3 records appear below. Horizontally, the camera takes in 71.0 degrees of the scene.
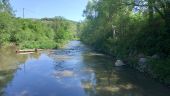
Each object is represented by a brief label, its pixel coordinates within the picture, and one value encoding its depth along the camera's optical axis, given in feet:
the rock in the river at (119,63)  41.65
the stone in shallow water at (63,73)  33.51
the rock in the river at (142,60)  34.13
